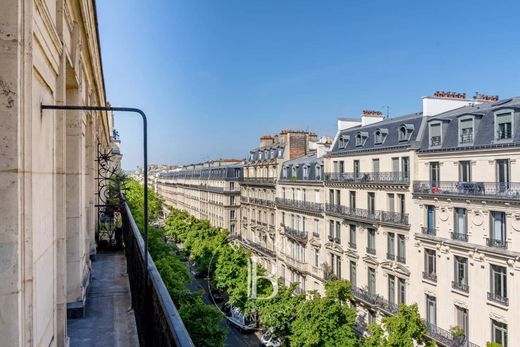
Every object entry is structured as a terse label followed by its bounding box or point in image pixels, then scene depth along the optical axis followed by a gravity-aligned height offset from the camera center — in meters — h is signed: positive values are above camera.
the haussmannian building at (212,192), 56.72 -2.50
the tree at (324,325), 21.30 -7.92
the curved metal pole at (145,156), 4.42 +0.25
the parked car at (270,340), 27.28 -11.17
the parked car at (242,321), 32.44 -11.59
